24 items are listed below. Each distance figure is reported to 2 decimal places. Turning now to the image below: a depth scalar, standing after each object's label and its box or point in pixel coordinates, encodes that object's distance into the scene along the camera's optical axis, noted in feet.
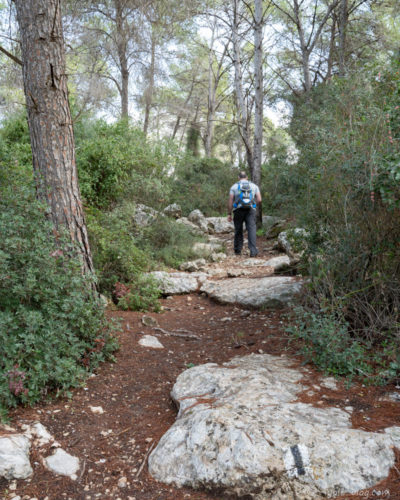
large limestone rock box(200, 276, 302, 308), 17.38
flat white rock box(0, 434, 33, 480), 7.34
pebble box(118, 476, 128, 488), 7.50
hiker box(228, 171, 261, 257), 28.91
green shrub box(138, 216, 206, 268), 26.58
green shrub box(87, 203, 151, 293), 18.54
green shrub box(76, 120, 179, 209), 26.37
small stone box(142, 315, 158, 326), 16.12
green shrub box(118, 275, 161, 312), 17.57
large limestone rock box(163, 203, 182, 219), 39.39
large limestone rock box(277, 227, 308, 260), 16.07
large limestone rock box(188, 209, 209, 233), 38.99
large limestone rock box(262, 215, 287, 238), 35.37
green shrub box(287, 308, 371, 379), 9.86
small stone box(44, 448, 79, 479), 7.77
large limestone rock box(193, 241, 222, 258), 29.27
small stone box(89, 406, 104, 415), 9.90
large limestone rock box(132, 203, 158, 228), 27.14
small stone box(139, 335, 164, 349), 14.12
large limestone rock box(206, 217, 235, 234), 40.75
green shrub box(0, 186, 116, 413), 9.30
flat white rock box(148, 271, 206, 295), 20.71
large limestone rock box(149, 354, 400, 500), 6.64
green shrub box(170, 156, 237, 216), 48.73
